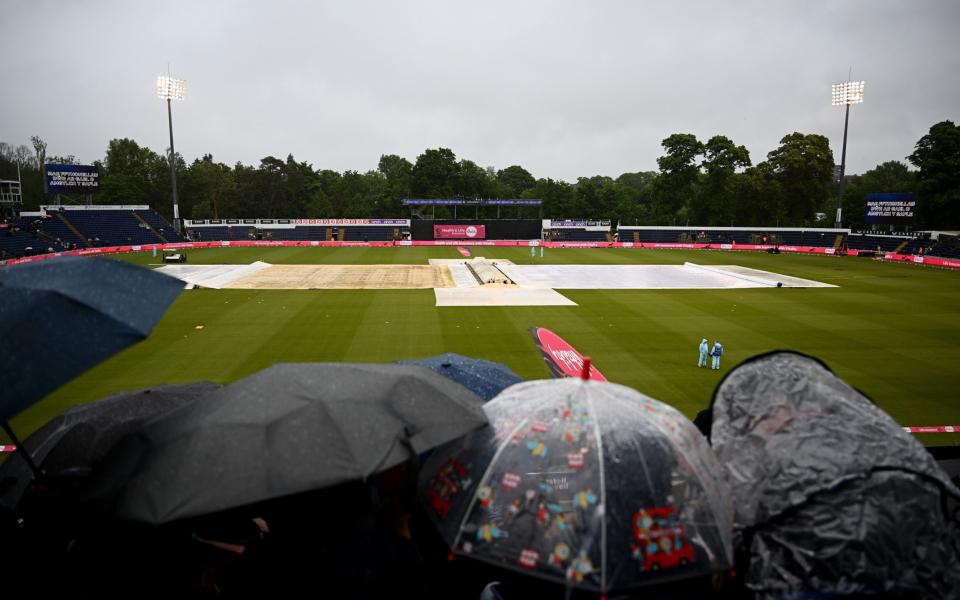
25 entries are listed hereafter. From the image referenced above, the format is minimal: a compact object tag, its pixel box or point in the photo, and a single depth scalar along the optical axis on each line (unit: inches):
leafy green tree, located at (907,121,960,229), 2253.9
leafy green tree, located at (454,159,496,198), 3693.4
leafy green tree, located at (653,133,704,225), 3171.8
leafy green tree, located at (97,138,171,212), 3297.2
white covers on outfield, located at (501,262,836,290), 1270.9
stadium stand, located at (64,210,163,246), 2164.1
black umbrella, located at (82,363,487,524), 131.1
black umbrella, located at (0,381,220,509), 176.4
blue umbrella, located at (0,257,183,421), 137.6
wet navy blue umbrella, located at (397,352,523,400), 242.7
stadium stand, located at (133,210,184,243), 2386.8
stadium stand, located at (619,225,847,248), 2573.8
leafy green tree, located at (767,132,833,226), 2834.6
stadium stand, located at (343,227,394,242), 2726.4
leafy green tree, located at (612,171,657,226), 3636.8
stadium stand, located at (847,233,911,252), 2169.0
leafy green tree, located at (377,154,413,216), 3496.6
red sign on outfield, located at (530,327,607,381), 426.0
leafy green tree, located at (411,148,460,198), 3676.2
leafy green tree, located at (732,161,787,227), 2930.6
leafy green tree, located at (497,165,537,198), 4670.8
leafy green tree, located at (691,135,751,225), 3041.3
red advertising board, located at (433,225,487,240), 2652.6
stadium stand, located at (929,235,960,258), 1861.5
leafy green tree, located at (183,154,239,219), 3560.5
